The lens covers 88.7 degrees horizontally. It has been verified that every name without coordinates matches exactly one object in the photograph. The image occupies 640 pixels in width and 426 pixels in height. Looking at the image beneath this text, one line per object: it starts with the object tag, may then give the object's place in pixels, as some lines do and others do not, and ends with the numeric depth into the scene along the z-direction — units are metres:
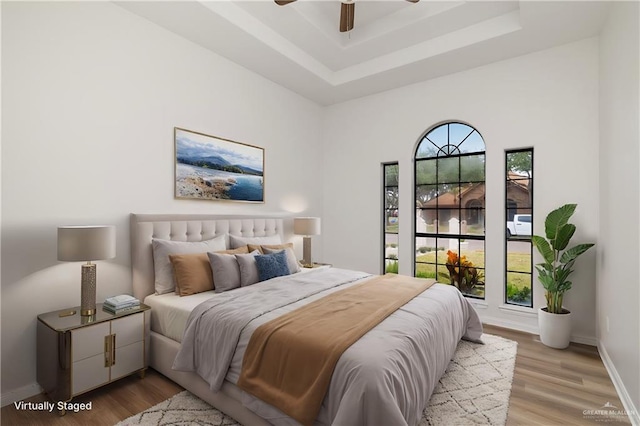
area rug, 2.08
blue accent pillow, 3.18
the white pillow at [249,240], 3.61
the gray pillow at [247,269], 3.05
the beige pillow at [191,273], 2.83
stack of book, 2.49
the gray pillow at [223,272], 2.92
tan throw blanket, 1.67
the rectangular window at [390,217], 4.84
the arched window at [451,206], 4.18
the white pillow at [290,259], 3.51
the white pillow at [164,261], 2.92
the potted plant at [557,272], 3.18
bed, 1.60
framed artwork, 3.44
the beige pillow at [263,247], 3.55
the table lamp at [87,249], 2.28
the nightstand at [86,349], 2.18
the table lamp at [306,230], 4.48
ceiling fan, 2.68
